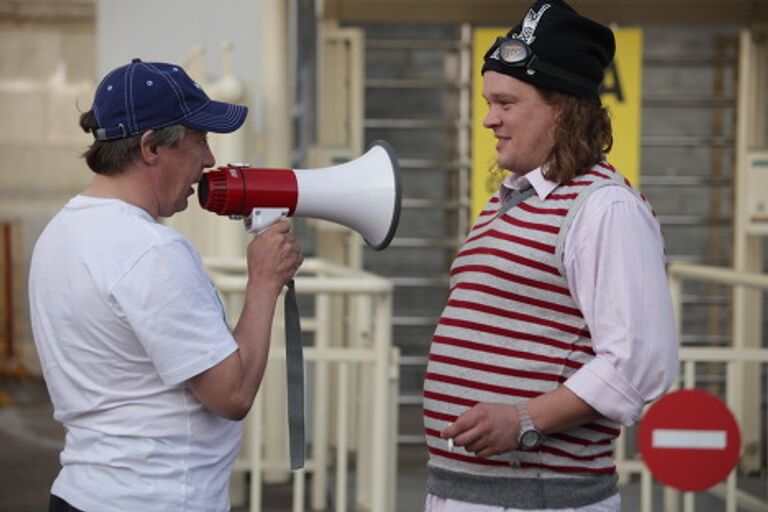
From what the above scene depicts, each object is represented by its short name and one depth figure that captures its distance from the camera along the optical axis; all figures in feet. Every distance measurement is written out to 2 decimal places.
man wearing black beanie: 18.75
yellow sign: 53.21
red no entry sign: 35.47
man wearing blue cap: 18.89
